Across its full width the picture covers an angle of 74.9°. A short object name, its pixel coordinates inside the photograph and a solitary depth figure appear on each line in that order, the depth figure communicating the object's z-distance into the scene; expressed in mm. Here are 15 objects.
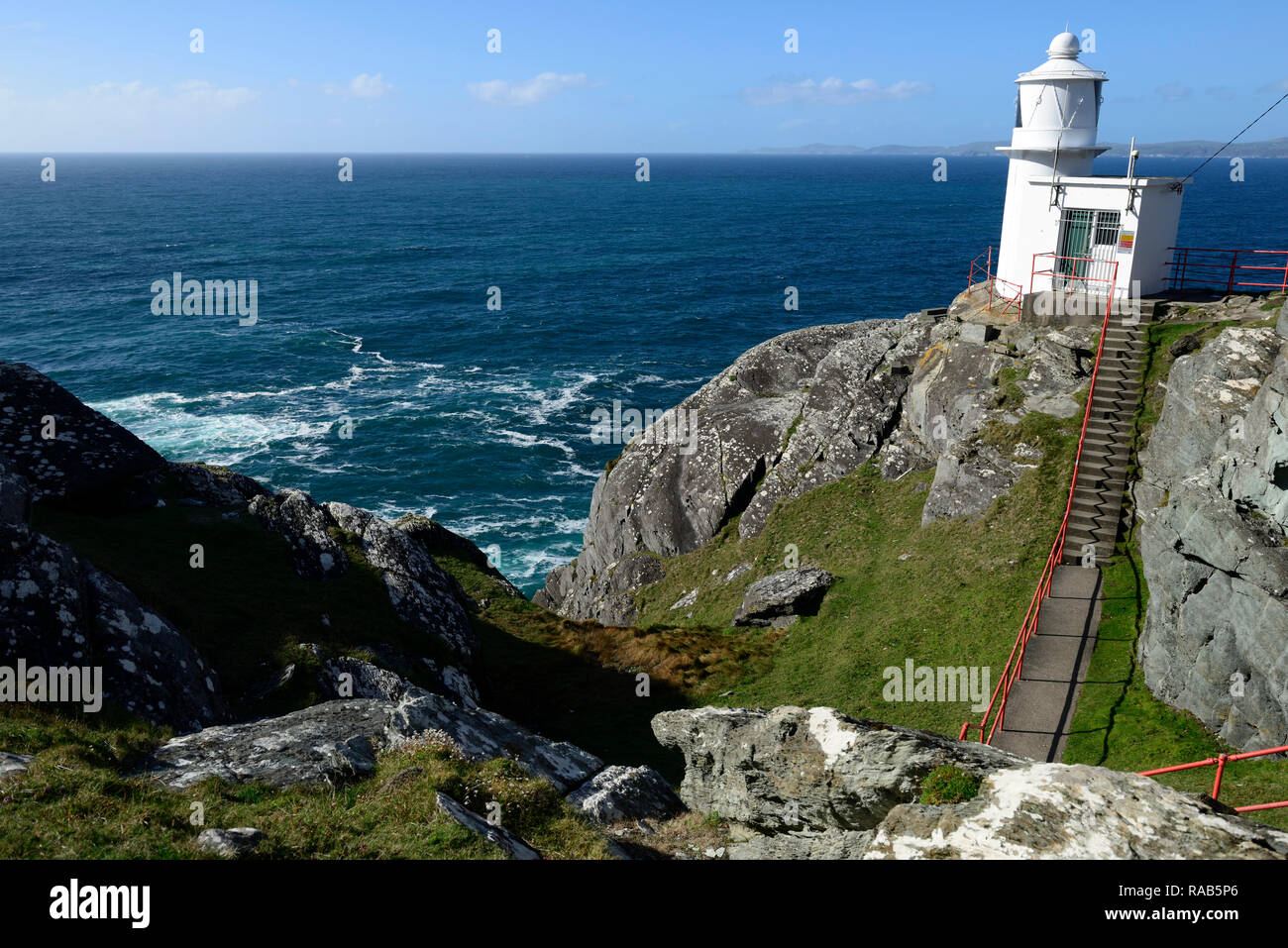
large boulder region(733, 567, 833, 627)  31062
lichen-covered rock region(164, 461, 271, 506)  31406
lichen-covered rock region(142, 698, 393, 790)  13234
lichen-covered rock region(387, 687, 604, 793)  14953
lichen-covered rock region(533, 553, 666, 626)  40625
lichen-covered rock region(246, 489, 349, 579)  27453
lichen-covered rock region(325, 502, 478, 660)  27406
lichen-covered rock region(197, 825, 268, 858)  10227
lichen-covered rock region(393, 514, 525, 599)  39250
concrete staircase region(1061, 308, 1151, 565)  27188
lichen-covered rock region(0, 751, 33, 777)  11889
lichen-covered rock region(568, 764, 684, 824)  14281
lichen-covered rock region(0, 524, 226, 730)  16266
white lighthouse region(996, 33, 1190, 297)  34500
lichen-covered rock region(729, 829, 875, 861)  11922
